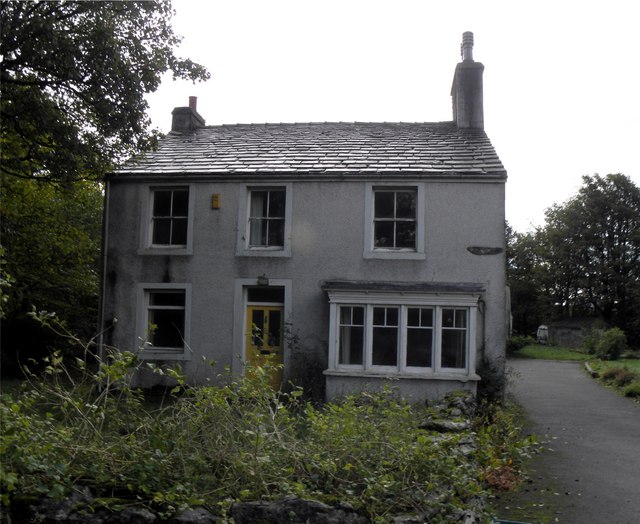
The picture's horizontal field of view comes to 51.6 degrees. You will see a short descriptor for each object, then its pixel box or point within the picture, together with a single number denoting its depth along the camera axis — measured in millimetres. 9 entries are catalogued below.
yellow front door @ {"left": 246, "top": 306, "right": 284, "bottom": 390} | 16031
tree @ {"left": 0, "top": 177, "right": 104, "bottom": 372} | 18609
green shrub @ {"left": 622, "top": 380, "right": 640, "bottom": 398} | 19234
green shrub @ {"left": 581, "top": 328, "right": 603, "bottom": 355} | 40531
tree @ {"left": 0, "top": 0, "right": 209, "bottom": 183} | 12938
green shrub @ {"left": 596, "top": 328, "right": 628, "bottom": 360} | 35219
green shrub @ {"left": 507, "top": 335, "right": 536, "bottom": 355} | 41875
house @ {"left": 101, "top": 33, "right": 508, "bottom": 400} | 14844
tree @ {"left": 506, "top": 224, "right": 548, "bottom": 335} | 58500
